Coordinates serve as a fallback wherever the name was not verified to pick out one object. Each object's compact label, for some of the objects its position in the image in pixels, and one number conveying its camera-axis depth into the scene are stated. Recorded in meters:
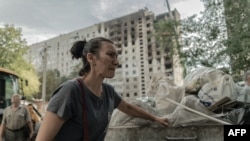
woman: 1.50
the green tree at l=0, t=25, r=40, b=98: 25.05
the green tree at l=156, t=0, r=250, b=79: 8.85
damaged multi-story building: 58.03
